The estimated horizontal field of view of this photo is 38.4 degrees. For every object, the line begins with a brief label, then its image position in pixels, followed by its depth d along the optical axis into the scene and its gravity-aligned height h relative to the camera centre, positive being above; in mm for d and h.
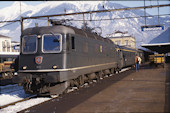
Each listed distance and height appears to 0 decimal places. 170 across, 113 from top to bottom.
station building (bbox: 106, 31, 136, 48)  108062 +7752
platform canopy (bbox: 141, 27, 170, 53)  81038 +6855
